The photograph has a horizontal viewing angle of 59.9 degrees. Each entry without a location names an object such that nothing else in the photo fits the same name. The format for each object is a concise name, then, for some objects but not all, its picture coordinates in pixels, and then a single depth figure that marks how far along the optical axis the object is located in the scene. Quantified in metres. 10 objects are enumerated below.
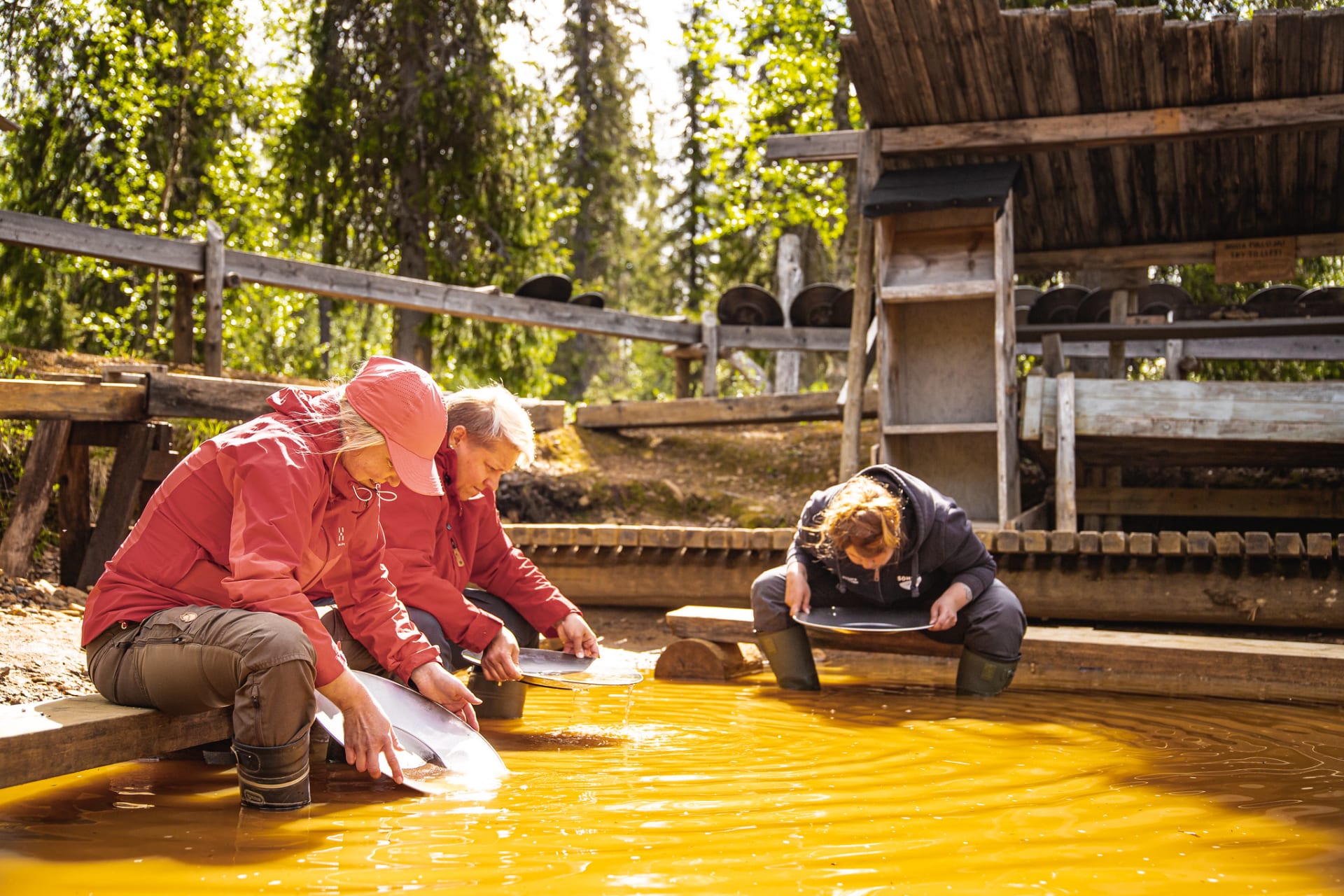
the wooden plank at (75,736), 2.75
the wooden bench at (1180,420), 7.70
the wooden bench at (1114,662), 5.10
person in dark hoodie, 4.90
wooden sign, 10.52
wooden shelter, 8.10
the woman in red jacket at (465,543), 4.21
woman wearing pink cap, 2.90
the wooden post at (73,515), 6.55
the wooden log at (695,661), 5.70
